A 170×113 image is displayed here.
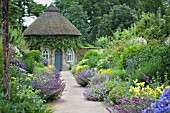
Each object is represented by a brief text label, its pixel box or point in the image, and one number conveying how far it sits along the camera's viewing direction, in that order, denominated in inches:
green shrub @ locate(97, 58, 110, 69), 780.1
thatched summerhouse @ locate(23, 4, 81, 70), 1337.4
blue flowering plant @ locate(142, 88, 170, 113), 166.4
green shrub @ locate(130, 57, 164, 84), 439.2
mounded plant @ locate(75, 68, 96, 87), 639.1
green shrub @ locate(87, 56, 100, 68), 885.2
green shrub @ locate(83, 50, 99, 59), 1110.4
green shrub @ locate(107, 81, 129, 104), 385.7
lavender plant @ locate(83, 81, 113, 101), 440.8
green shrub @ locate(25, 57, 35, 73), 564.9
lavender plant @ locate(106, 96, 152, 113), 242.8
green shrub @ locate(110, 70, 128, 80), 539.8
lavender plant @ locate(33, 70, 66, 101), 415.2
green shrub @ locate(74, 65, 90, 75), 842.1
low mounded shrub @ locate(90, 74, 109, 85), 518.0
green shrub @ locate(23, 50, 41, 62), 812.0
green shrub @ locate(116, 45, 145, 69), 604.1
